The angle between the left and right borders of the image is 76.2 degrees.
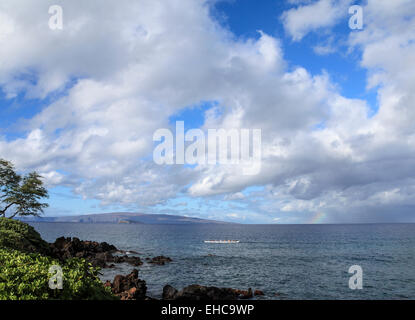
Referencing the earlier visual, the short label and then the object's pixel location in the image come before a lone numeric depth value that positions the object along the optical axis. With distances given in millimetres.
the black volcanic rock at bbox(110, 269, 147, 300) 29614
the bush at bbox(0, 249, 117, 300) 8436
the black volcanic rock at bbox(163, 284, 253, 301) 30281
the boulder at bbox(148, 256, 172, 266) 59969
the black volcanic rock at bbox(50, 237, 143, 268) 53969
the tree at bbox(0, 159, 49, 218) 42875
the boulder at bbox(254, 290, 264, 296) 35125
